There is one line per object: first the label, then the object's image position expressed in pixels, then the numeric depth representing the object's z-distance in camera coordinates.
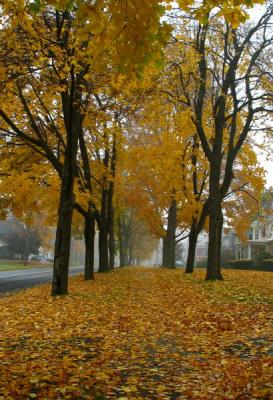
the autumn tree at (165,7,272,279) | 17.88
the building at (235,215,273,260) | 55.28
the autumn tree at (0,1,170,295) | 4.88
